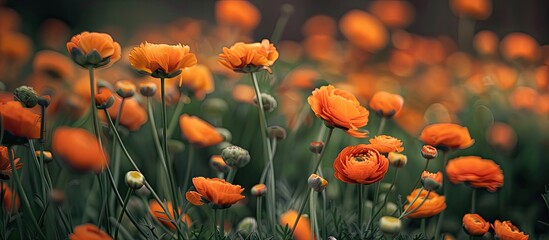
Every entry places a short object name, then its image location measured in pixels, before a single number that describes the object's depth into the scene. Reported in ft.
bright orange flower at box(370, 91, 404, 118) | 5.13
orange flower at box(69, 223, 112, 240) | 4.41
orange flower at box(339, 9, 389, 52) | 8.85
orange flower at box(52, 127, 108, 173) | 4.30
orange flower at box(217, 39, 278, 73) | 4.79
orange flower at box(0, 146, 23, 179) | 4.72
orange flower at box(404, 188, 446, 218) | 4.85
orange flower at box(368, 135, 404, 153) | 4.65
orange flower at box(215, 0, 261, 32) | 7.96
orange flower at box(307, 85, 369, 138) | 4.59
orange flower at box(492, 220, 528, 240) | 4.73
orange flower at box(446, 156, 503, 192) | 4.94
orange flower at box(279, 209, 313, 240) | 4.91
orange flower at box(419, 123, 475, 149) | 4.99
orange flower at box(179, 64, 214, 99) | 5.59
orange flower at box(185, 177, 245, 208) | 4.55
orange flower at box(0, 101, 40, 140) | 4.53
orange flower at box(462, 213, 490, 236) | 4.75
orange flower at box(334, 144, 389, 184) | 4.54
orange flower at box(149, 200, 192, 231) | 4.88
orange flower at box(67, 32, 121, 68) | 4.63
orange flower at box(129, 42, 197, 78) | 4.63
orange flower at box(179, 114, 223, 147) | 5.26
